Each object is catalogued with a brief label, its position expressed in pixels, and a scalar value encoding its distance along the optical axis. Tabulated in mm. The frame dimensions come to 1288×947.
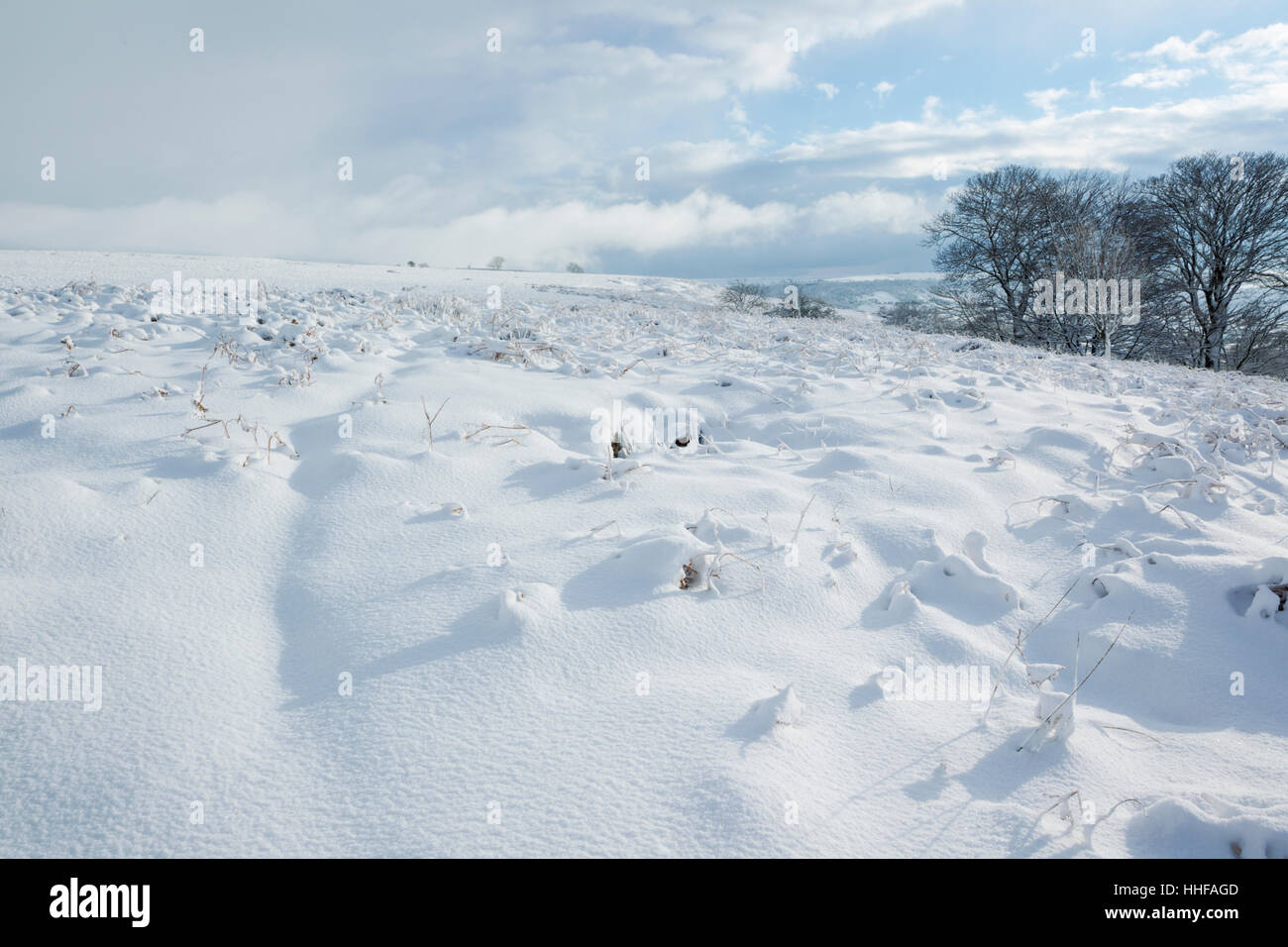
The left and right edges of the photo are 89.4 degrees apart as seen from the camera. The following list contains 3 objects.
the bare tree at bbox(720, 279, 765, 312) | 29281
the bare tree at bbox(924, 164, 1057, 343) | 21719
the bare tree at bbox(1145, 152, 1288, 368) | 18422
